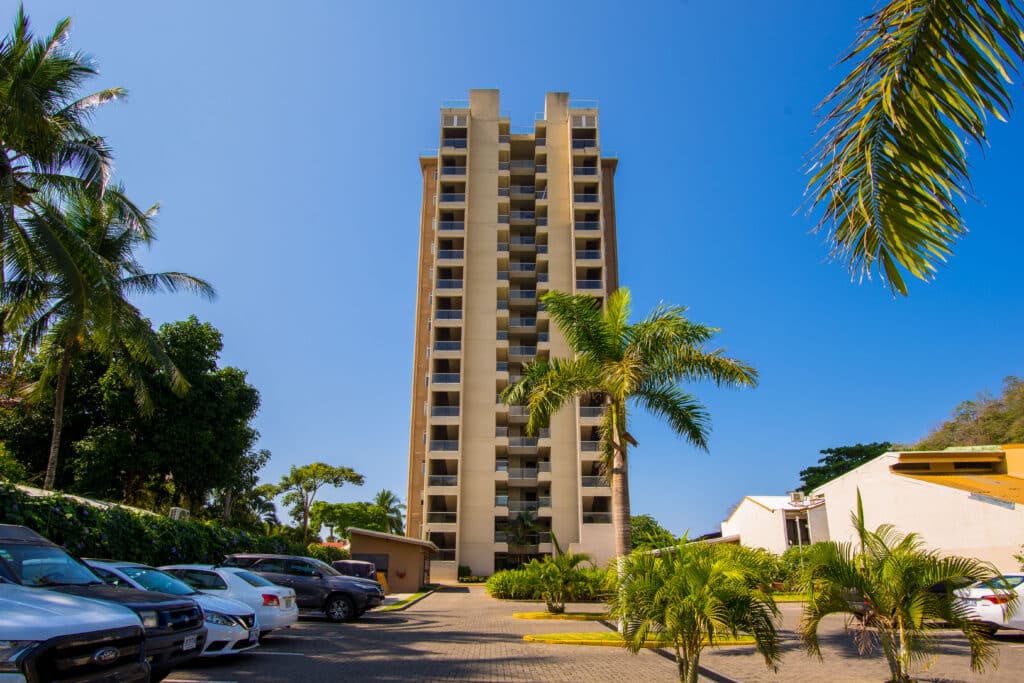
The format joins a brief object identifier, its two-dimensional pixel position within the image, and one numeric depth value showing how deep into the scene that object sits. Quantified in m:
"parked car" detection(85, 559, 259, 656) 9.44
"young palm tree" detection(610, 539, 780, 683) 7.39
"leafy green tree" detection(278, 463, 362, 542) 54.91
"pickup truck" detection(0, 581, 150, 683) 4.75
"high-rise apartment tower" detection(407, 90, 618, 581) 44.97
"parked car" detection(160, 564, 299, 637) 11.88
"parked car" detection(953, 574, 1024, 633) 12.91
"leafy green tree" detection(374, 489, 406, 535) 69.50
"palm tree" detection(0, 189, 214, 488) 14.48
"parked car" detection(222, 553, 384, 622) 17.47
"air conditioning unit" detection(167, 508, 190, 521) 19.76
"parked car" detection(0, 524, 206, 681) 6.96
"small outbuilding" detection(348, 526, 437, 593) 36.25
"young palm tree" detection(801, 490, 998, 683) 7.47
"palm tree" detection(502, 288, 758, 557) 15.57
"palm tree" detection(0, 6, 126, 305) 12.93
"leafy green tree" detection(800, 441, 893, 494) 66.00
